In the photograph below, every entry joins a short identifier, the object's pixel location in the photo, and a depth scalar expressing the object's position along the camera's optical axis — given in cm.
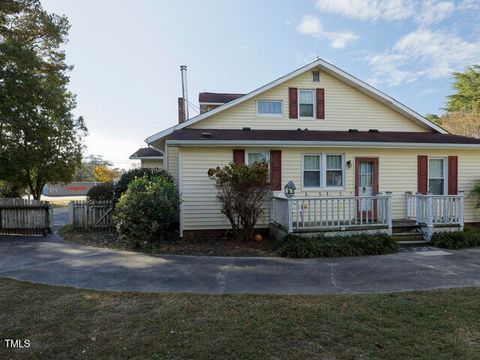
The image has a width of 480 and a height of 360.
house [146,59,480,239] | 965
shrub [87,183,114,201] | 1537
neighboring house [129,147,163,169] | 1871
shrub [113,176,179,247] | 844
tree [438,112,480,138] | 2469
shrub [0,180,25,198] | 1786
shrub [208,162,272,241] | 841
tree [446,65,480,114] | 3253
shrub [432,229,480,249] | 873
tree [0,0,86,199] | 1226
